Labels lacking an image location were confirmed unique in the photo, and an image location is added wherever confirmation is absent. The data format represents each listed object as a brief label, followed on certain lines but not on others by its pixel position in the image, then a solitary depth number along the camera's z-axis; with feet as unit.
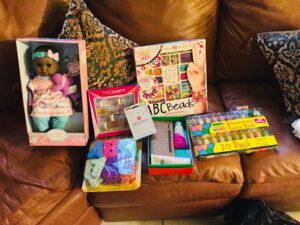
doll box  3.58
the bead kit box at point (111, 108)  3.78
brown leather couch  3.43
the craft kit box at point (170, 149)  3.38
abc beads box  3.91
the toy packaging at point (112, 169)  3.34
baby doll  3.61
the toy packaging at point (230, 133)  3.55
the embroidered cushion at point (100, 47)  3.78
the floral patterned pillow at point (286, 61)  3.79
